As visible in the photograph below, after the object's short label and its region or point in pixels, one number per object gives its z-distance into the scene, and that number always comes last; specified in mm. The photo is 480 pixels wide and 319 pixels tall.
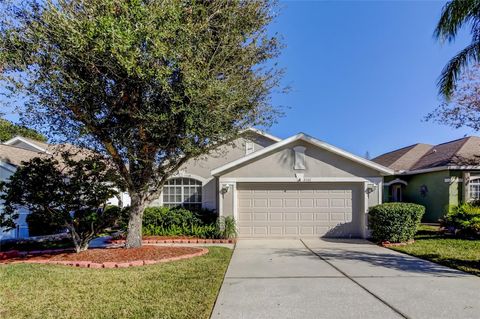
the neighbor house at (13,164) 13383
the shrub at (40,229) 14258
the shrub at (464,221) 12680
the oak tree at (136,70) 6840
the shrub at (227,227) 12422
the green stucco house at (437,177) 16859
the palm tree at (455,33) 9688
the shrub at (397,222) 11539
